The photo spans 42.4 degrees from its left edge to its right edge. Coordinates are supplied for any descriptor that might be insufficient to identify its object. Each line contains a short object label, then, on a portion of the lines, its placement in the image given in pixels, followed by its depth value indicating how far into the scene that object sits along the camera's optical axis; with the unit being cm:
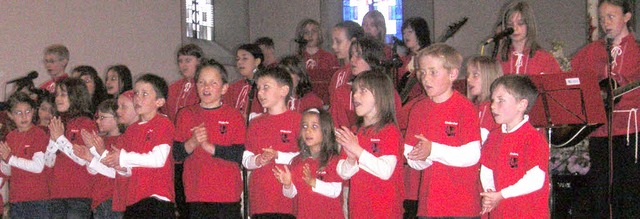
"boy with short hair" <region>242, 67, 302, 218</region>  528
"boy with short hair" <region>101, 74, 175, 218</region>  527
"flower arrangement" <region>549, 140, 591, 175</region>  733
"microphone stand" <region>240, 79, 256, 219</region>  556
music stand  469
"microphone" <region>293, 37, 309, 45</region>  789
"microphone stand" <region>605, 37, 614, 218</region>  499
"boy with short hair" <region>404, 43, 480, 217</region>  443
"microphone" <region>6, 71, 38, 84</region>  693
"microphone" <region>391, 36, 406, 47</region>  603
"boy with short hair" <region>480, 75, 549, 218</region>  420
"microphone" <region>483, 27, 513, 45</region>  506
